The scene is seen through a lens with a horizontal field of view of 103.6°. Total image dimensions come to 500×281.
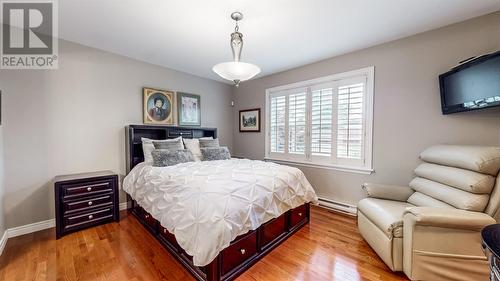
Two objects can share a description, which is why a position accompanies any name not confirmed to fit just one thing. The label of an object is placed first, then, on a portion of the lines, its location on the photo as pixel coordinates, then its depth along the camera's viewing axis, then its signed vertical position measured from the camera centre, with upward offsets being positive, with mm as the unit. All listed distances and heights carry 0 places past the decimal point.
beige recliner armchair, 1561 -734
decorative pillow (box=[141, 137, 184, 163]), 3136 -202
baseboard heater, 3160 -1162
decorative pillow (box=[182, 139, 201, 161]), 3641 -207
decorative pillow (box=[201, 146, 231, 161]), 3563 -324
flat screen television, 1772 +542
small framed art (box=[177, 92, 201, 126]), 4082 +583
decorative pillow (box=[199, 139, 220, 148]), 3879 -136
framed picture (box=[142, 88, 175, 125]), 3605 +562
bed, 1583 -709
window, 3039 +281
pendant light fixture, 2113 +747
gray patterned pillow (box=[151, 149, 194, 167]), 2918 -328
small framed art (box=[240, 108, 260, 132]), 4578 +399
